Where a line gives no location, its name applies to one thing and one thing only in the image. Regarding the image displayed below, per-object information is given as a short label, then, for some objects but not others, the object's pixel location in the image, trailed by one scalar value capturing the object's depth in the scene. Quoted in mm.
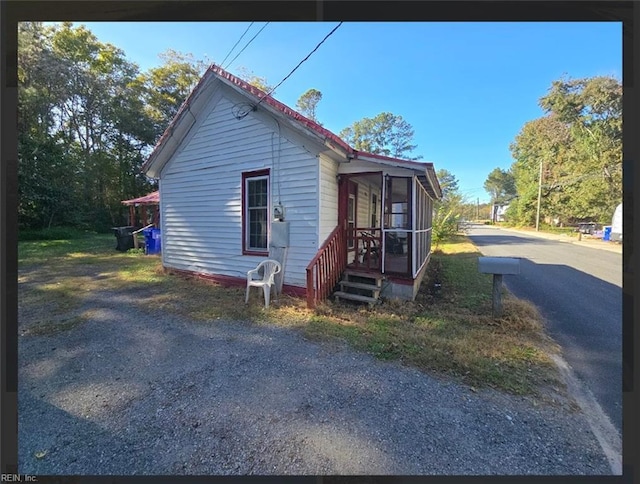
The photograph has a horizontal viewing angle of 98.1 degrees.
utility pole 27808
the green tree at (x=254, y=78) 22647
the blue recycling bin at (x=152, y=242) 12383
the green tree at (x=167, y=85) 23750
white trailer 11939
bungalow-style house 5480
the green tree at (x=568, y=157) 18100
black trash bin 13172
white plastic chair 5270
